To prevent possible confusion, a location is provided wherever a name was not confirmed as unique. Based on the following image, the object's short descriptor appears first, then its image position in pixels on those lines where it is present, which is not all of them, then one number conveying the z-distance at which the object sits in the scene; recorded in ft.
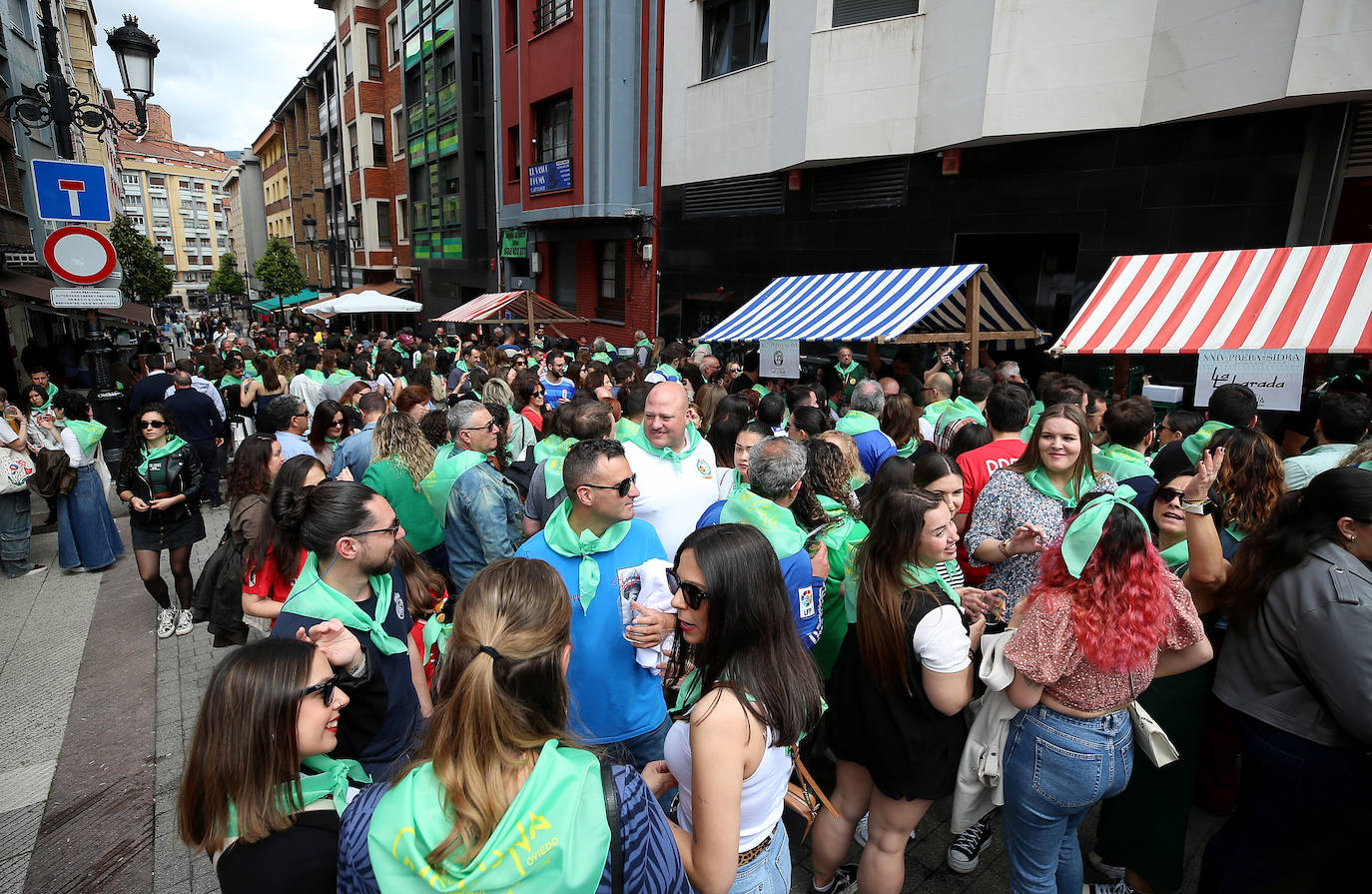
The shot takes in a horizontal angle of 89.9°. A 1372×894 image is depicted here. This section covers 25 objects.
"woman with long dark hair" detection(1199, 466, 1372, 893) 7.16
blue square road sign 18.93
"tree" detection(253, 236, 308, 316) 109.91
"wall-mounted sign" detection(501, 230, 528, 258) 66.64
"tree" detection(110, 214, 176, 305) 80.33
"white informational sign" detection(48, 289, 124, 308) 19.01
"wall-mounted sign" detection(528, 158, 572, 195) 56.65
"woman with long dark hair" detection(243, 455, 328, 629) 9.56
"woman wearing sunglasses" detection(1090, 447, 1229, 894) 9.07
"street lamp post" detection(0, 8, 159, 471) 21.62
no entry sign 18.61
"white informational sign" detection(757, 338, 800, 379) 25.32
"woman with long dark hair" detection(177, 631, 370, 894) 4.98
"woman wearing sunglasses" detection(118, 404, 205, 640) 16.20
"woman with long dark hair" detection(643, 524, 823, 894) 5.51
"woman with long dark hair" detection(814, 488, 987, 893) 7.54
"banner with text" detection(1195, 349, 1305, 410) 15.52
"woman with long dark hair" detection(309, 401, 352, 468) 17.80
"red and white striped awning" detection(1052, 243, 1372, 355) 16.92
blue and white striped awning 24.29
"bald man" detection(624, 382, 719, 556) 12.44
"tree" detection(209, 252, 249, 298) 159.94
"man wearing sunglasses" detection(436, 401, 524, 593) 12.32
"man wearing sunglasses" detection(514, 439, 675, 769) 8.79
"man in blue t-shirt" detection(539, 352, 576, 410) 27.02
